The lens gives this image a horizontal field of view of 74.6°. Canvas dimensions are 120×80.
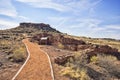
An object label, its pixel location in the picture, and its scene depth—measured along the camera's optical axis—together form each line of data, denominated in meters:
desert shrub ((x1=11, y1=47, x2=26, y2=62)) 7.01
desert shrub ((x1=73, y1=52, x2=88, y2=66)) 7.07
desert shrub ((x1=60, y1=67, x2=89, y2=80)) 5.74
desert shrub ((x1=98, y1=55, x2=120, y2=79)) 7.52
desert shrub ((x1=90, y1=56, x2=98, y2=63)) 7.96
